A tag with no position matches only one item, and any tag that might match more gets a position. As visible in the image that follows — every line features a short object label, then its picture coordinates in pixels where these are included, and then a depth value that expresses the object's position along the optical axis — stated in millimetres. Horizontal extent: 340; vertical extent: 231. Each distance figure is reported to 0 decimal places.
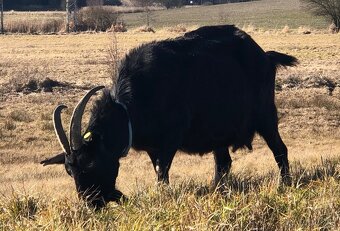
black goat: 7473
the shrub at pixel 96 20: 69125
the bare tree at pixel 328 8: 57712
